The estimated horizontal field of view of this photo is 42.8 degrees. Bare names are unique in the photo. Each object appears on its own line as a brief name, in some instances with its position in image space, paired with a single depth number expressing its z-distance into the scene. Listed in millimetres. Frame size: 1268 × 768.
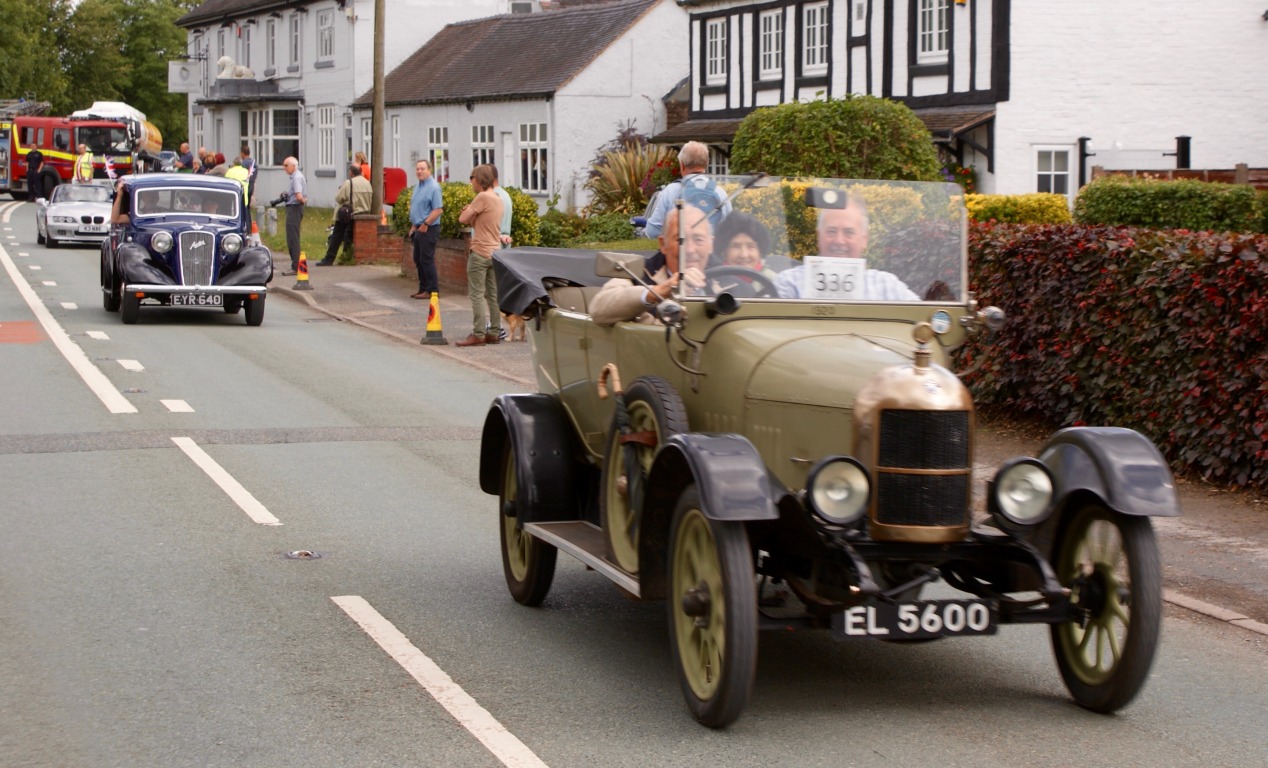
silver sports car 35375
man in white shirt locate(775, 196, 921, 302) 6348
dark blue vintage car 20047
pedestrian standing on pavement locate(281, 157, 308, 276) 28344
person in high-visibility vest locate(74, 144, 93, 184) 48156
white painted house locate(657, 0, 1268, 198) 28844
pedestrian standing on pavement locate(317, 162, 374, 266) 29750
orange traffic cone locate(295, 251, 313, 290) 25953
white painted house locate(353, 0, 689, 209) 42125
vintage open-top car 5270
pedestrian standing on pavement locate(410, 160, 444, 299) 22922
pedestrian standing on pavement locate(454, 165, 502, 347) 18266
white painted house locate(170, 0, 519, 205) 51875
